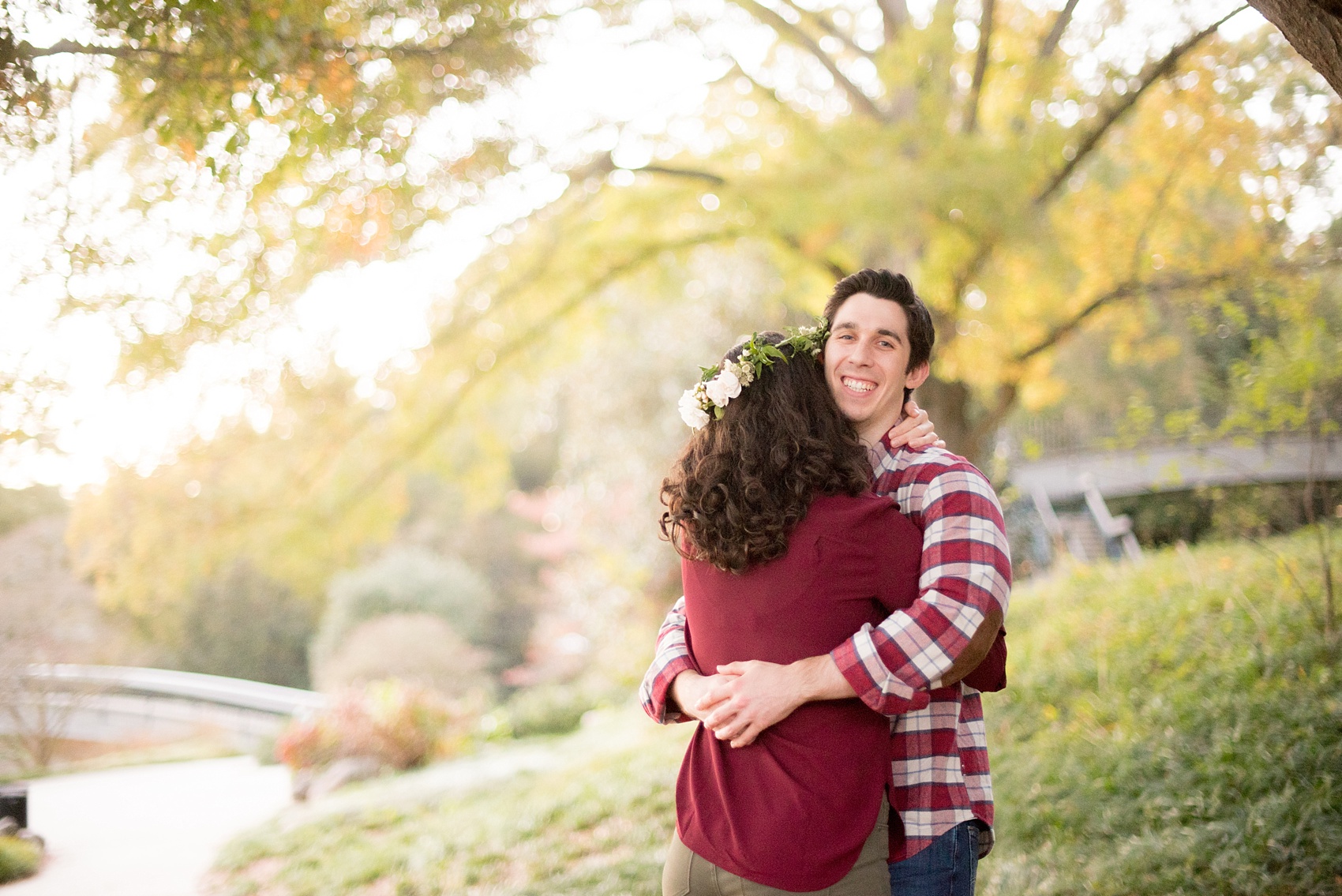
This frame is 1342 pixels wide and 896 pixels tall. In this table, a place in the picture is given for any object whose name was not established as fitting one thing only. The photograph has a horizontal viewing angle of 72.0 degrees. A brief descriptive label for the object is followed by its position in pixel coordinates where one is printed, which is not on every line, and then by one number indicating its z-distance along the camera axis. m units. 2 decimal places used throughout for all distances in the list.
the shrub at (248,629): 13.77
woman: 1.58
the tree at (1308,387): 5.02
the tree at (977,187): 4.81
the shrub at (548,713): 11.30
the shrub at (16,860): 4.12
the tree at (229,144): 2.69
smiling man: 1.60
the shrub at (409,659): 12.15
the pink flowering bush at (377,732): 8.12
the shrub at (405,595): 14.18
